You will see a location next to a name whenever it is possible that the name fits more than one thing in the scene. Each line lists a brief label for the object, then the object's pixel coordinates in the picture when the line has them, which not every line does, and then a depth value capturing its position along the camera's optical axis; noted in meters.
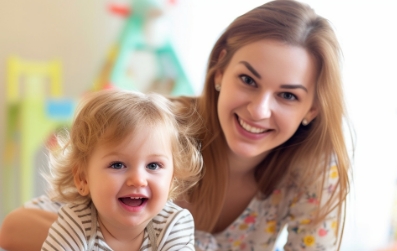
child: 0.84
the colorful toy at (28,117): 2.23
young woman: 1.18
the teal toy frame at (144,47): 2.37
